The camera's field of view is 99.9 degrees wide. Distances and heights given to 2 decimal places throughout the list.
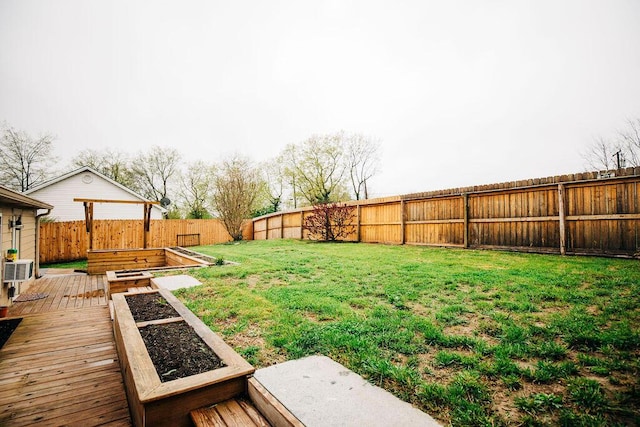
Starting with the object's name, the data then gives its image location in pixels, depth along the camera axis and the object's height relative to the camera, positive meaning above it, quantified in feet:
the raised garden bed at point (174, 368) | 4.92 -3.23
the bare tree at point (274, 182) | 88.99 +14.31
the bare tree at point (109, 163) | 76.43 +18.18
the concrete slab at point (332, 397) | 4.52 -3.35
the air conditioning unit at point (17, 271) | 16.11 -2.76
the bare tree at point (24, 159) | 62.13 +16.17
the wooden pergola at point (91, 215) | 30.86 +1.16
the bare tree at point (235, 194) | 52.19 +5.90
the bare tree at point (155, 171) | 83.56 +16.95
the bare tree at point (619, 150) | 50.75 +14.91
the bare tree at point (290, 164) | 85.56 +19.38
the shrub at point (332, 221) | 37.91 +0.34
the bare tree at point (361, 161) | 85.97 +20.40
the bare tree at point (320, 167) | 82.38 +17.62
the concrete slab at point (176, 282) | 14.66 -3.32
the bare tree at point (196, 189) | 84.02 +11.22
